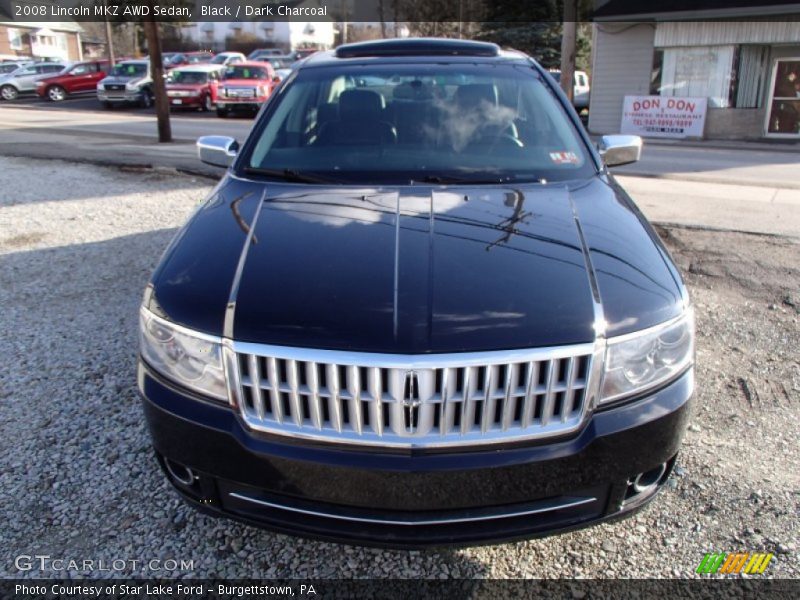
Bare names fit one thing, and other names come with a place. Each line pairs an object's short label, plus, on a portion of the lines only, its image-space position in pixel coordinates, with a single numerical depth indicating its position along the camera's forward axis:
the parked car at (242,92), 23.03
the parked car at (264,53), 44.58
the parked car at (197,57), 40.12
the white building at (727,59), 18.27
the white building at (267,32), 71.44
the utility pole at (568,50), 19.81
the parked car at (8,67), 37.02
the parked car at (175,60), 38.94
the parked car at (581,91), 26.40
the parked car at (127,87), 27.30
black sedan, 2.09
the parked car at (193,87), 25.31
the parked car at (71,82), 32.25
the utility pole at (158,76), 13.84
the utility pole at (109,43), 40.81
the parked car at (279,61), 36.75
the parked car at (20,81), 34.06
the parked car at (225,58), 37.88
